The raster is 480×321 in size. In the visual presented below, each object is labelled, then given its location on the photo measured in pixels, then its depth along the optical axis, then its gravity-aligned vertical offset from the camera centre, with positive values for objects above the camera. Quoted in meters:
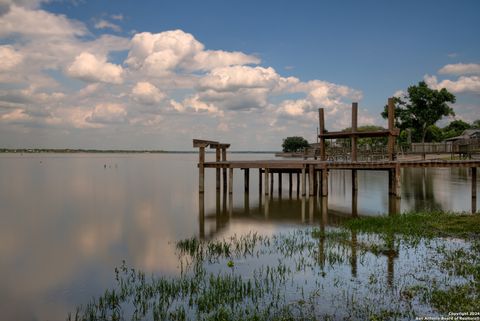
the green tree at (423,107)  59.06 +6.27
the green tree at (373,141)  75.68 +2.24
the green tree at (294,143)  112.97 +2.80
